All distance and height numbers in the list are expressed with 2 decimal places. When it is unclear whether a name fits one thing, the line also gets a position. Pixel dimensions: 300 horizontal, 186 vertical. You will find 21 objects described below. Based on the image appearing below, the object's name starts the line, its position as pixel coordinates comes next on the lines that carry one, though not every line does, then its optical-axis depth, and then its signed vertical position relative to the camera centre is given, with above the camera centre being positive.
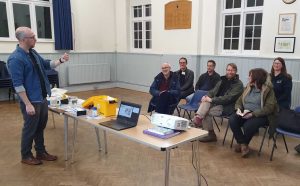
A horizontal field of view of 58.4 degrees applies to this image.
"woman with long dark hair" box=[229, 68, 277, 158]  3.29 -0.72
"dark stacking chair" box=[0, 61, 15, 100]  6.11 -0.61
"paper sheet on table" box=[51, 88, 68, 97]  3.38 -0.54
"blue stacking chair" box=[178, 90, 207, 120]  4.41 -0.83
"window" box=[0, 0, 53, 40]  6.59 +0.87
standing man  2.72 -0.38
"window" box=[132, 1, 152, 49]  7.69 +0.73
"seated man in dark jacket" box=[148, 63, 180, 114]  4.06 -0.60
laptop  2.41 -0.60
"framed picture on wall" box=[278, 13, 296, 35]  4.86 +0.52
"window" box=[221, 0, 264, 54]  5.56 +0.56
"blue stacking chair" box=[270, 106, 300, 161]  2.95 -0.90
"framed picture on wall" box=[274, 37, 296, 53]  4.92 +0.15
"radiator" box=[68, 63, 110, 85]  7.73 -0.64
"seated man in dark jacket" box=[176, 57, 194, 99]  4.91 -0.51
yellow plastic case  2.73 -0.55
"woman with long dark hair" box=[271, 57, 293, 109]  3.84 -0.45
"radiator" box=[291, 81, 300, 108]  4.89 -0.75
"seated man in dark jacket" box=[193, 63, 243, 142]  3.82 -0.73
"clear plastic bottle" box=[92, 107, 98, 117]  2.75 -0.62
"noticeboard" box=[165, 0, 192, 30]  6.43 +0.91
